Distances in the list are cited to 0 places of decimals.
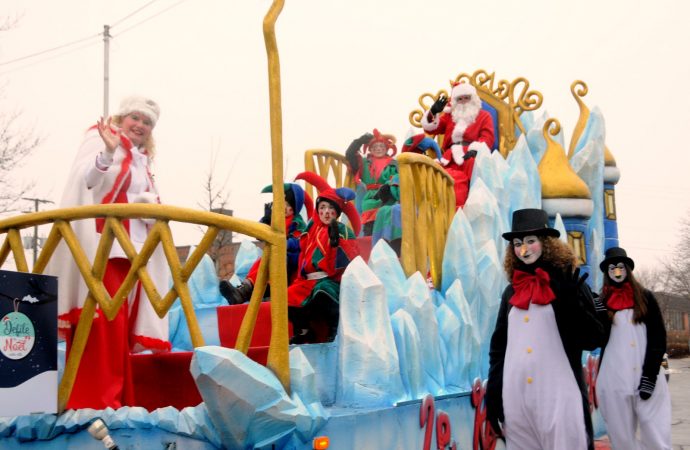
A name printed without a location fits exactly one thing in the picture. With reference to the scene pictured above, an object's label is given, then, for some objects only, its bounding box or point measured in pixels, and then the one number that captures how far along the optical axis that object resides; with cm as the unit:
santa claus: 832
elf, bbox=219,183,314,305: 636
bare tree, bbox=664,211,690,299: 3972
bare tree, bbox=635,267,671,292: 5618
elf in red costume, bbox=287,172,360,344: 555
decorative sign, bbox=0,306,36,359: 385
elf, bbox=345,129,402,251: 775
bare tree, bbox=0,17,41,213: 1326
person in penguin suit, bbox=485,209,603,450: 392
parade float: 397
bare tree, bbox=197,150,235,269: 1463
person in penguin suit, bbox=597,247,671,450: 540
